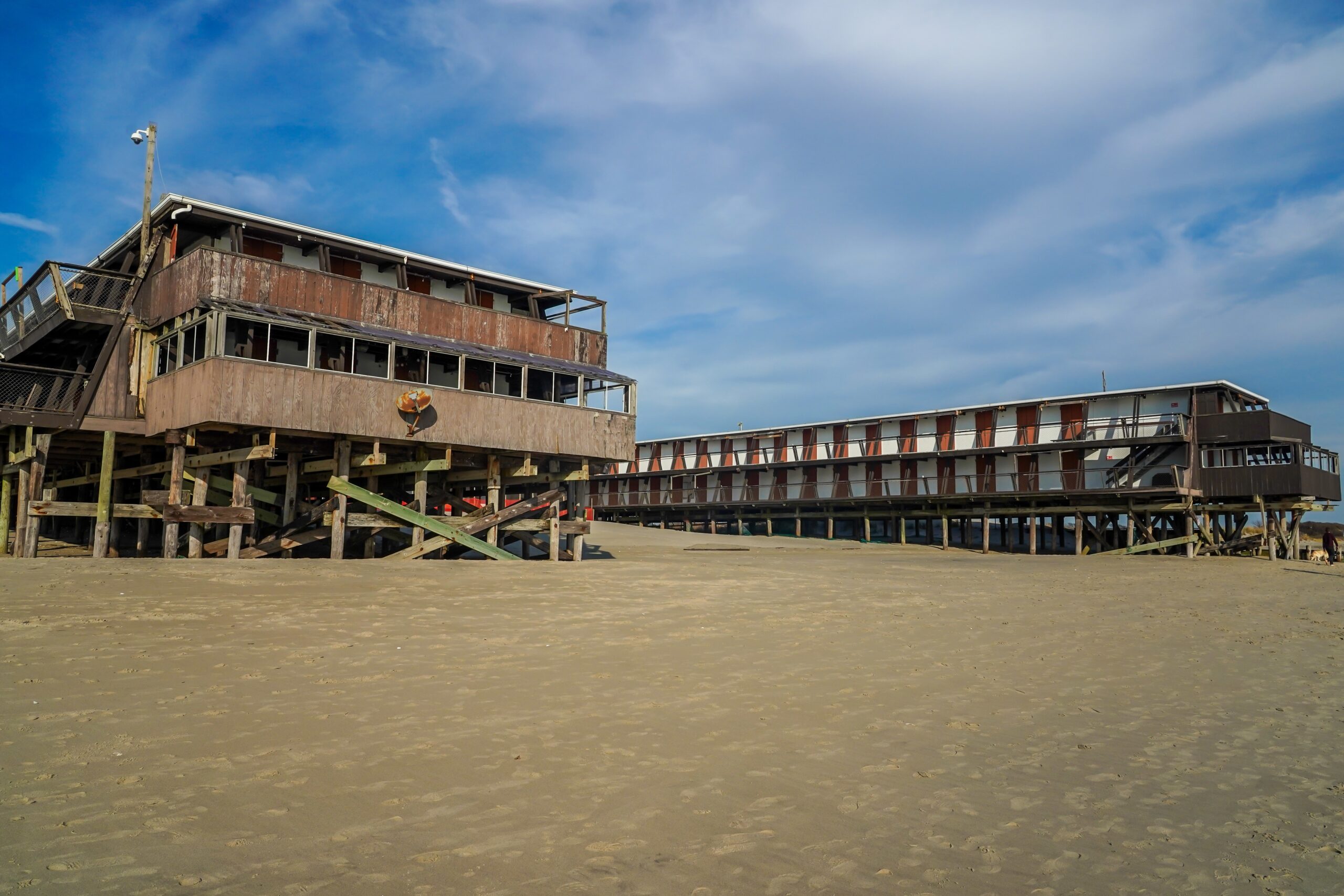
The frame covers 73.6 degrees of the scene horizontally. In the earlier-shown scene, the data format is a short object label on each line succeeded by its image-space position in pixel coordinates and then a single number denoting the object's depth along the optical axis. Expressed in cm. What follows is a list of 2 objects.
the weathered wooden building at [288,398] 1975
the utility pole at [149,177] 2247
